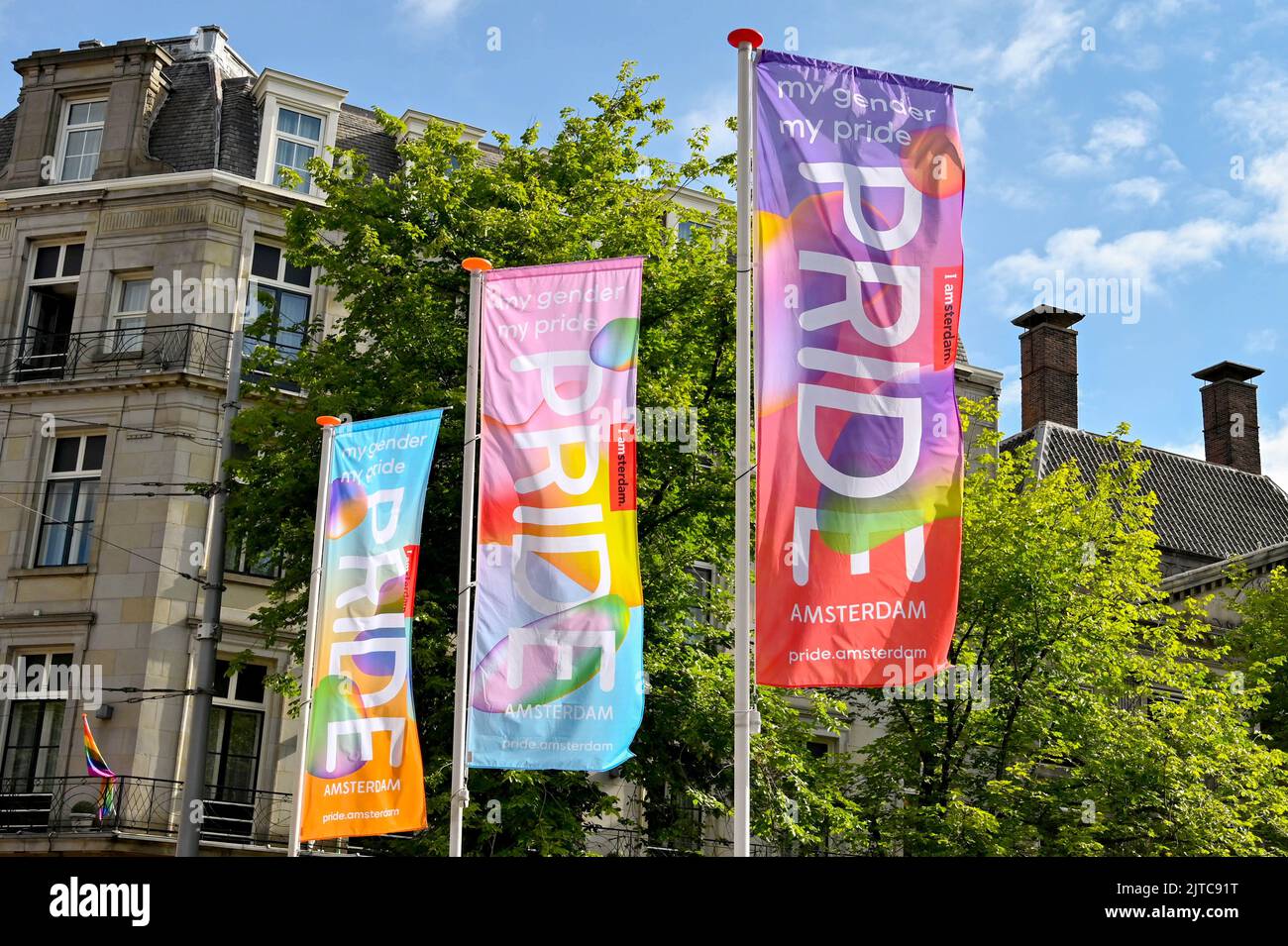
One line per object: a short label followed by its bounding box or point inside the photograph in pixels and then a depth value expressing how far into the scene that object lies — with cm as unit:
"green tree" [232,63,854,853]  2372
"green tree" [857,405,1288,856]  2803
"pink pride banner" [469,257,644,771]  1455
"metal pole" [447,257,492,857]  1748
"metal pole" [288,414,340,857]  1912
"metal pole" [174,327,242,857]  2597
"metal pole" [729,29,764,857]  1327
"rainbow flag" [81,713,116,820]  2833
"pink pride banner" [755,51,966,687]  1246
